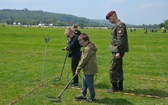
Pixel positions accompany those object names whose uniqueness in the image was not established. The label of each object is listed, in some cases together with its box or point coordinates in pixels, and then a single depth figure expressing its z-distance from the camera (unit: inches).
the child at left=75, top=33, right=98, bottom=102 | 304.2
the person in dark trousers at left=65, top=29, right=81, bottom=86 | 372.2
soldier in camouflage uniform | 342.6
